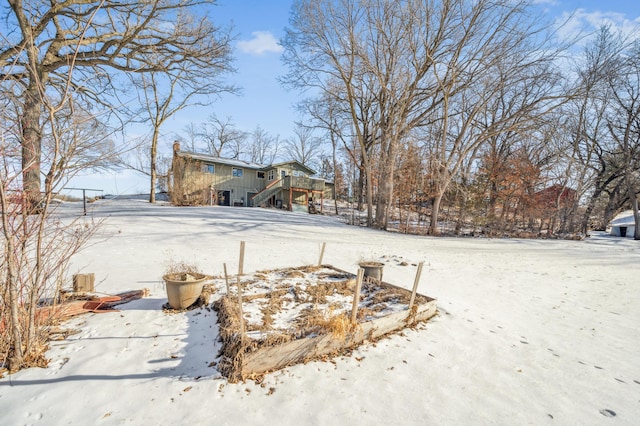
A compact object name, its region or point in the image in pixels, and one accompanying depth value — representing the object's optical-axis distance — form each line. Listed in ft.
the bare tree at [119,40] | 26.35
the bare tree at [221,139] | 123.34
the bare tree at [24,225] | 7.08
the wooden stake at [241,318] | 8.06
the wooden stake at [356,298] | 9.60
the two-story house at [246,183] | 64.23
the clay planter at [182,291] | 11.71
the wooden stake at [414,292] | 11.96
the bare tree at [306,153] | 127.95
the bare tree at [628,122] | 45.98
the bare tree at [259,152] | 143.26
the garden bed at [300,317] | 8.16
